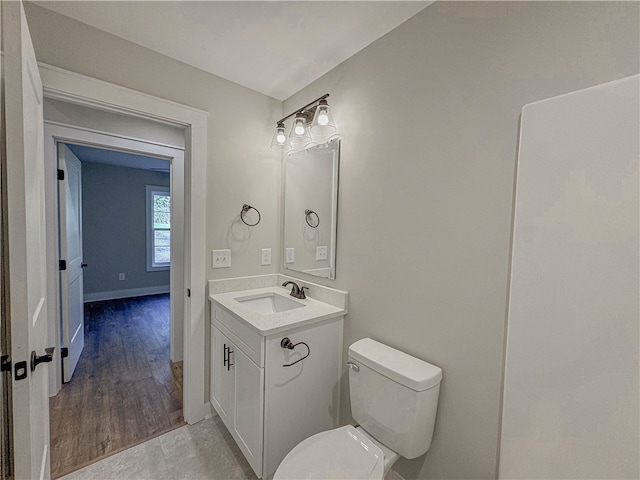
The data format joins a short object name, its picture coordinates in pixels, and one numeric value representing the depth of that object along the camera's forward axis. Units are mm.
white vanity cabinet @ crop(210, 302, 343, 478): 1320
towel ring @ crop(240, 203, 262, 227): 1975
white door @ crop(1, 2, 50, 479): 779
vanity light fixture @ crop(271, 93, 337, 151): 1582
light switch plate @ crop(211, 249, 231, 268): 1870
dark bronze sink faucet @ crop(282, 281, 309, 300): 1823
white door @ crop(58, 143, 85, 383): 2162
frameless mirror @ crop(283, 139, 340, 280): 1709
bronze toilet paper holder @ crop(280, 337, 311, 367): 1334
